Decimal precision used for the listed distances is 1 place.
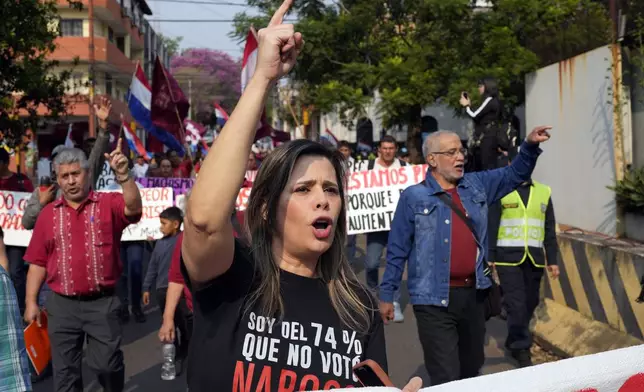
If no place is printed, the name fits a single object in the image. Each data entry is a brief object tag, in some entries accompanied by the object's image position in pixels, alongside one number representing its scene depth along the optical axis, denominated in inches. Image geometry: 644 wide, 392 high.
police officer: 300.4
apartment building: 1990.7
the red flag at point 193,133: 916.6
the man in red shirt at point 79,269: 226.1
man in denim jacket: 211.8
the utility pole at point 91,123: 1439.7
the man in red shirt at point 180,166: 606.9
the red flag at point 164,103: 505.4
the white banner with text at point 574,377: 95.3
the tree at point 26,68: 438.3
